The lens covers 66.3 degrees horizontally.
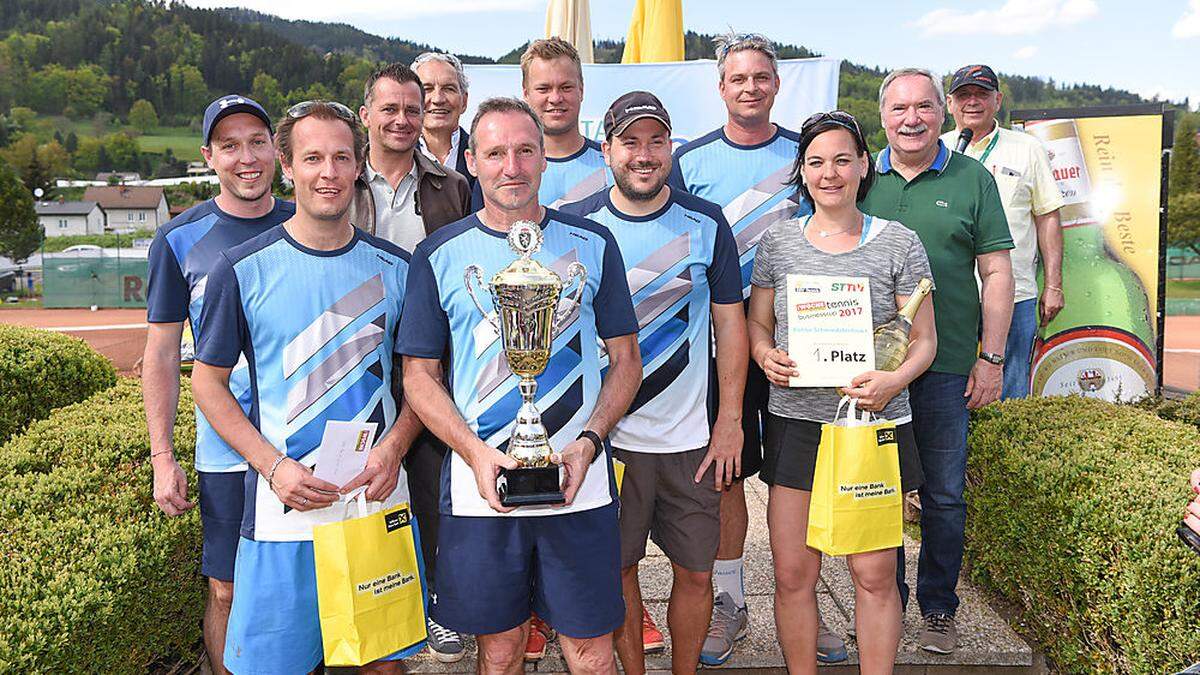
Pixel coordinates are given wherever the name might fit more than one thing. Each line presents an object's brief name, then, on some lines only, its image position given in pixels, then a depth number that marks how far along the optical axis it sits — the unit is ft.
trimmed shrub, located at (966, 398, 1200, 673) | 9.95
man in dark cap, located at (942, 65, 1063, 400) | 16.81
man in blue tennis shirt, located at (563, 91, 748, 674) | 10.31
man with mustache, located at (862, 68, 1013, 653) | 11.95
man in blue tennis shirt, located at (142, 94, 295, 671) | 9.73
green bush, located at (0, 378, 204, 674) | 8.42
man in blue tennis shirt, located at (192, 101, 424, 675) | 8.61
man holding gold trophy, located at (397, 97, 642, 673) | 8.73
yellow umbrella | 27.32
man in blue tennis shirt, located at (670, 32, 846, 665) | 11.70
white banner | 25.62
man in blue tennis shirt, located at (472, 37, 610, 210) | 12.53
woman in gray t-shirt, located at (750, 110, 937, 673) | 10.30
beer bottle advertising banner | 21.84
